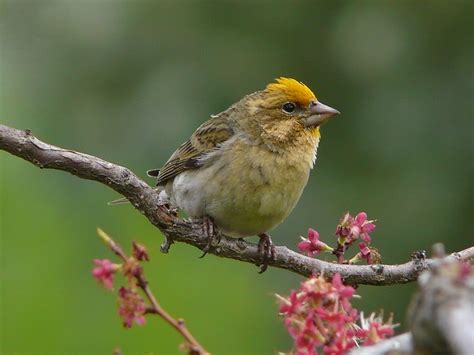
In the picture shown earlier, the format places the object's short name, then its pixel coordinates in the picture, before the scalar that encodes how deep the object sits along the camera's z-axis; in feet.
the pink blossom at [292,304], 16.63
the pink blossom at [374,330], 16.51
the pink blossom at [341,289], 16.71
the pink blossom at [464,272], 12.69
